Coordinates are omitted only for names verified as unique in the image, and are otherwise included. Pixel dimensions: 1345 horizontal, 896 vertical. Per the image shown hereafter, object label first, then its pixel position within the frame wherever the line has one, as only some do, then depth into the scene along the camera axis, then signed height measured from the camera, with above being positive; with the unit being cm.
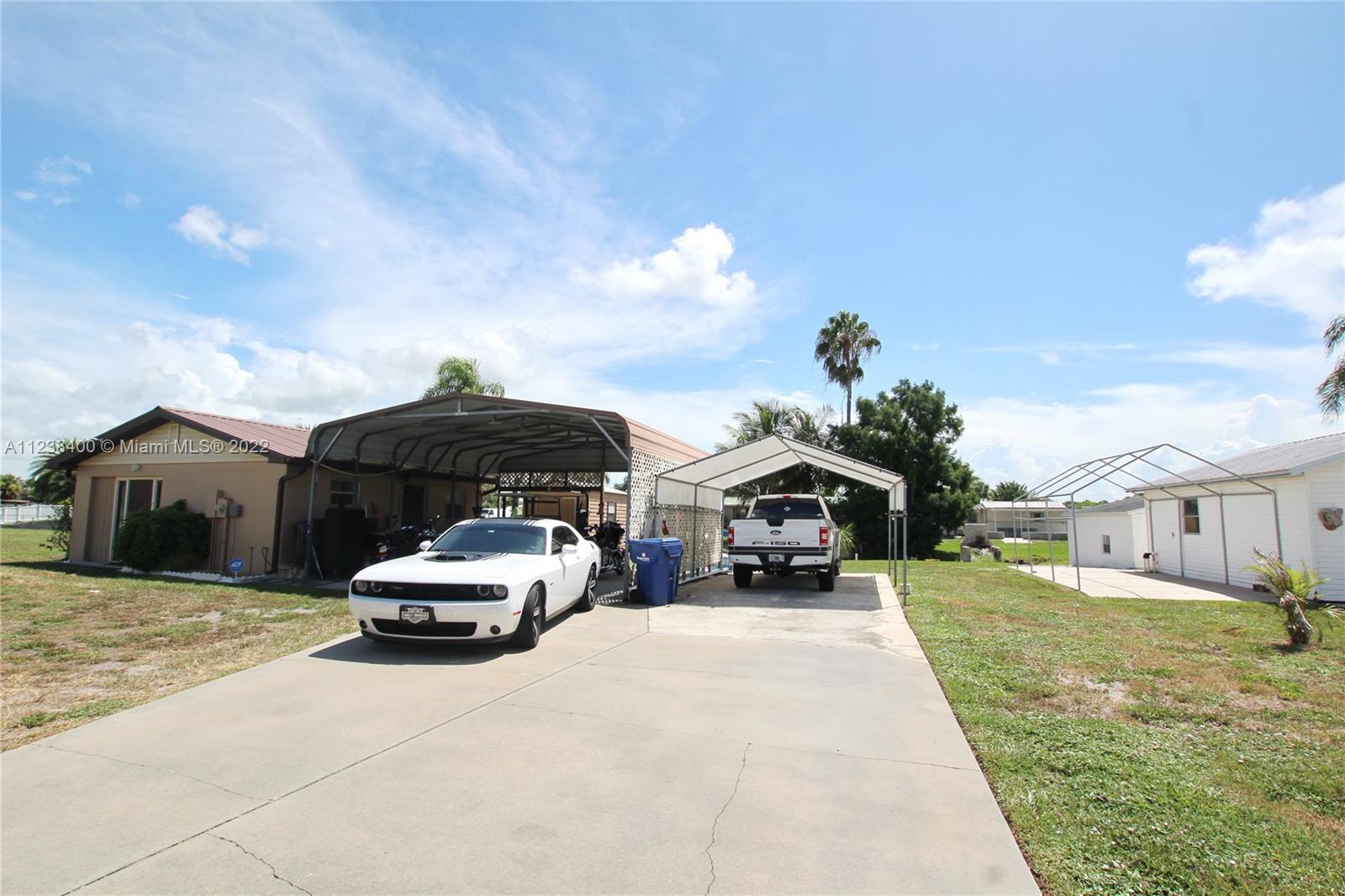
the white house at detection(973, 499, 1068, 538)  5198 +74
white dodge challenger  715 -74
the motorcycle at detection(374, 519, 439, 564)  1462 -37
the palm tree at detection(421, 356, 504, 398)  2555 +532
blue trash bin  1174 -71
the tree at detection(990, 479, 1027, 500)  8044 +445
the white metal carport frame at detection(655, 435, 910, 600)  1359 +115
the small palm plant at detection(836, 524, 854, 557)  2678 -52
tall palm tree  3375 +858
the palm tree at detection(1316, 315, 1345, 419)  1534 +323
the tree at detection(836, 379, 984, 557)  3219 +301
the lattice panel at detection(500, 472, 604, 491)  2117 +134
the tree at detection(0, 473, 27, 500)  4917 +232
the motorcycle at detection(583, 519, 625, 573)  1552 -35
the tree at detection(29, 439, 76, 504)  1942 +133
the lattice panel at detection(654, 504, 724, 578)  1495 -16
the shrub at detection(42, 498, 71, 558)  1800 -37
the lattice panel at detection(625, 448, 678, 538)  1269 +57
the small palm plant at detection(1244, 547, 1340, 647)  839 -73
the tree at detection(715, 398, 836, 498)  2894 +403
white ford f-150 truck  1341 -32
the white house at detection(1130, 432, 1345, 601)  1431 +42
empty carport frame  1449 +109
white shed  2517 -20
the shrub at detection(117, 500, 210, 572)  1427 -34
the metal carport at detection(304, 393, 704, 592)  1287 +187
